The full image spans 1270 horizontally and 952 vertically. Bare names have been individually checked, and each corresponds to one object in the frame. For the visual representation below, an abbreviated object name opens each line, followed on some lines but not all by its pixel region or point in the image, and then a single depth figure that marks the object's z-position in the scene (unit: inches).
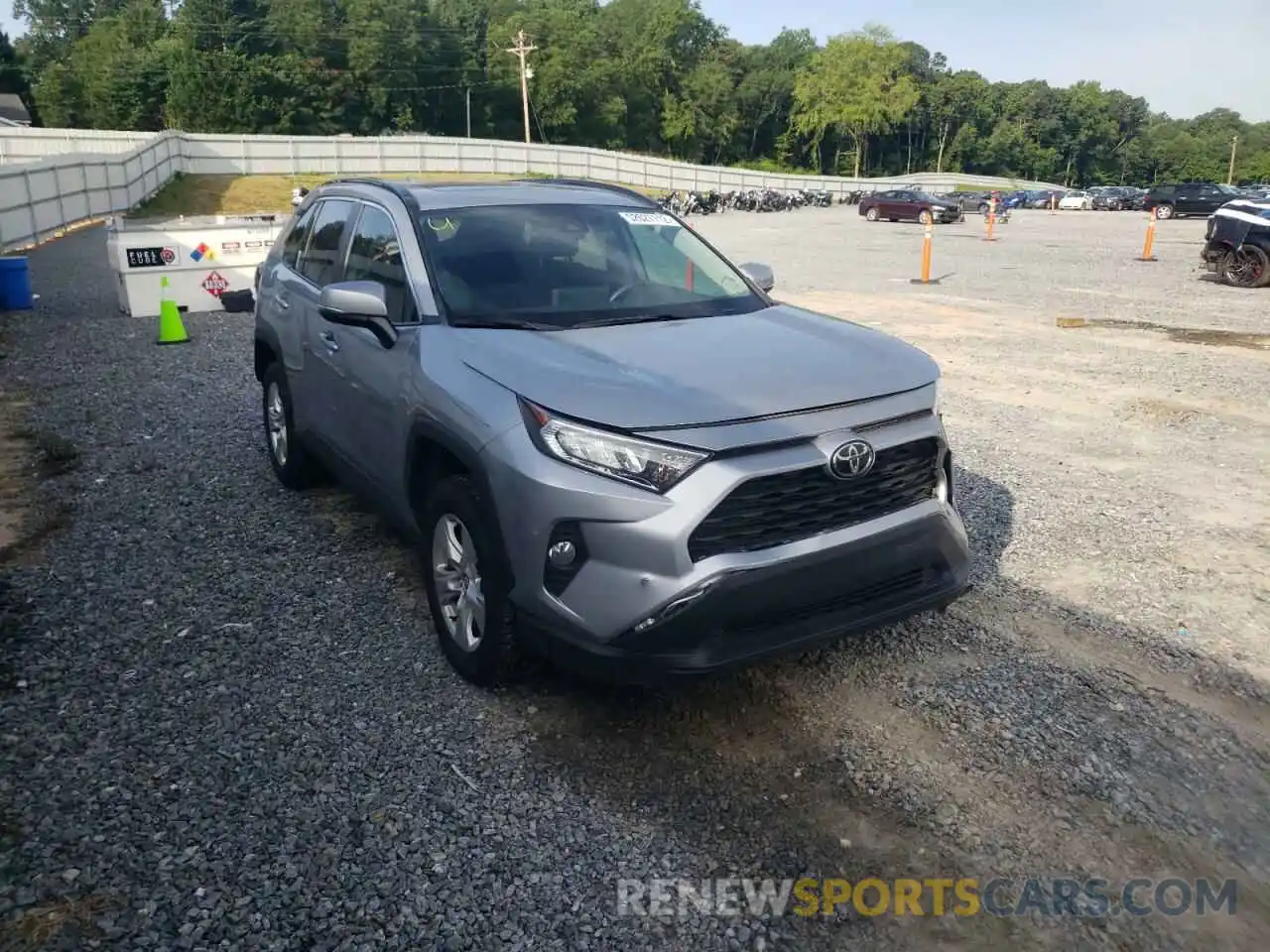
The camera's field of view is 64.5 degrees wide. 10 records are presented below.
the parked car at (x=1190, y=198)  1720.0
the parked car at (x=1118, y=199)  2271.2
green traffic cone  468.1
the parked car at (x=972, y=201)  2044.8
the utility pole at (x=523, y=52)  2485.6
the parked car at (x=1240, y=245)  690.2
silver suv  126.9
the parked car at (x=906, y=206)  1668.3
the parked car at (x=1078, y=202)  2356.1
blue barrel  569.9
